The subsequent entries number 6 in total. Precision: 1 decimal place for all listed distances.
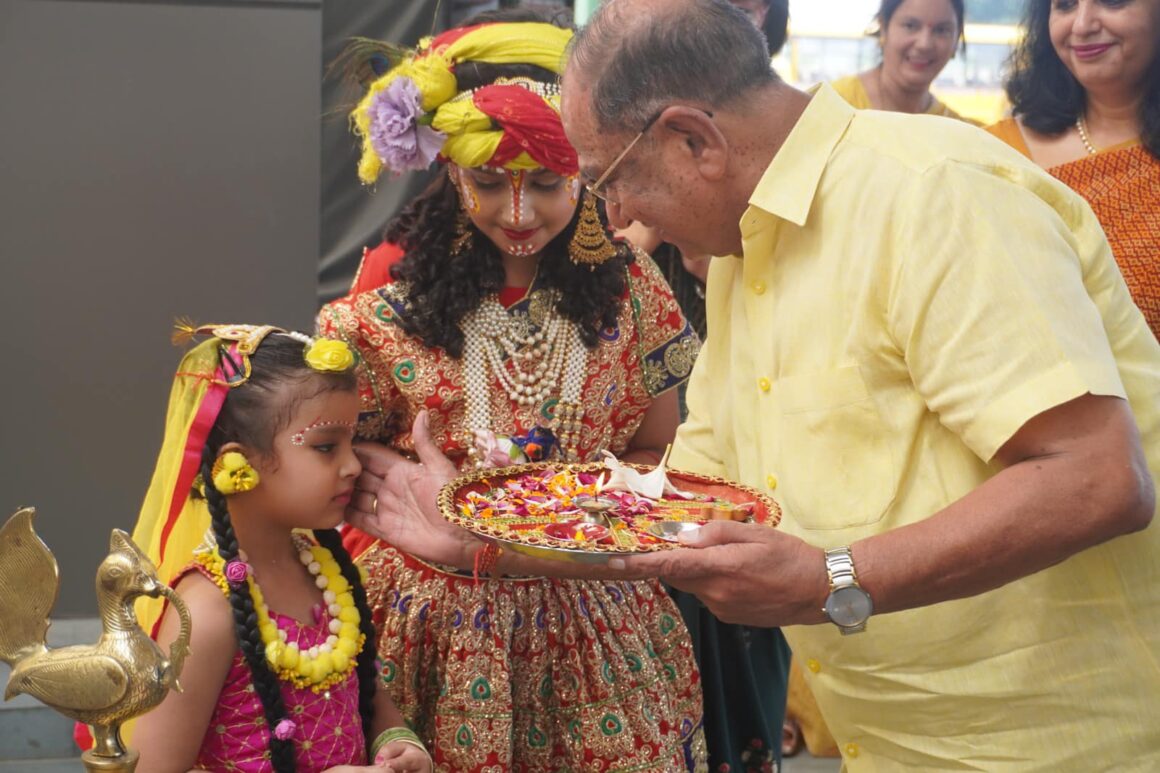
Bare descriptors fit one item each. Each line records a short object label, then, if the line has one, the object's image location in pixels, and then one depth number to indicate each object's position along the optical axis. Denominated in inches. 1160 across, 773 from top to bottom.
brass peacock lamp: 64.2
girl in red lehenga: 101.0
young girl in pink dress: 86.6
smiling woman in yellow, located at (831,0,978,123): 176.7
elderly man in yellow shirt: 65.9
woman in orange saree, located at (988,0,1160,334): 121.8
